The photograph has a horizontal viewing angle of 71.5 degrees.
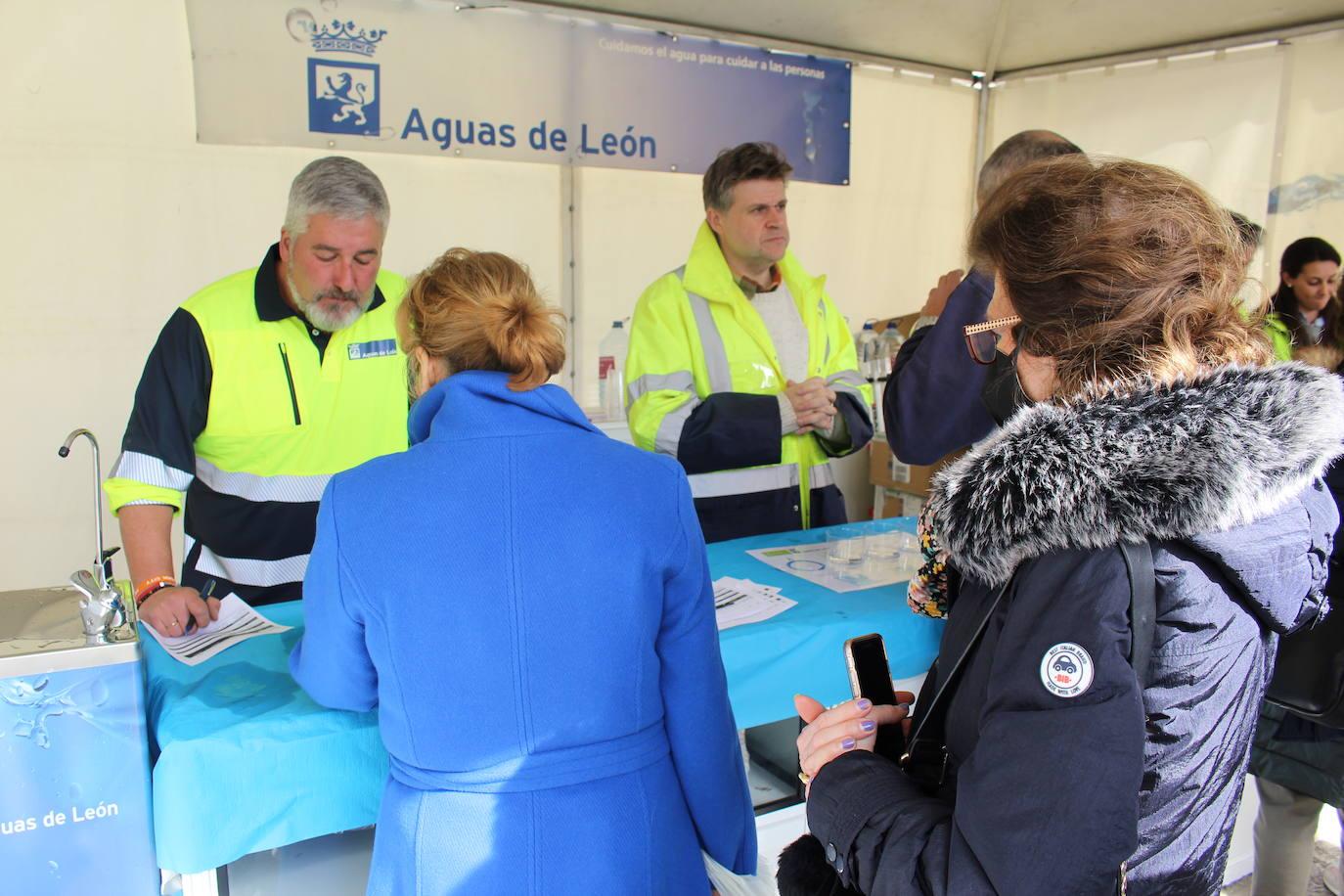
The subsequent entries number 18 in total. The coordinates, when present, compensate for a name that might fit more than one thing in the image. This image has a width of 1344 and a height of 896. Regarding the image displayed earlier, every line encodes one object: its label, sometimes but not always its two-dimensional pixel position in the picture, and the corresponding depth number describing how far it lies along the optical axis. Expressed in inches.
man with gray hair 89.5
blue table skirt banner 53.3
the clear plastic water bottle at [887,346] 192.7
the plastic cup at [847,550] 93.3
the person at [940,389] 85.6
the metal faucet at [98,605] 56.7
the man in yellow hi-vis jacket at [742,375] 110.0
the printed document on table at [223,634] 69.2
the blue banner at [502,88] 137.7
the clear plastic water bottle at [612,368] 170.4
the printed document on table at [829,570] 87.8
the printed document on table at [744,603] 77.8
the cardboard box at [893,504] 201.2
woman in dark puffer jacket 31.3
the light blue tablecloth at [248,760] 57.0
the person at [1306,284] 161.0
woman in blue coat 51.1
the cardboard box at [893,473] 195.7
